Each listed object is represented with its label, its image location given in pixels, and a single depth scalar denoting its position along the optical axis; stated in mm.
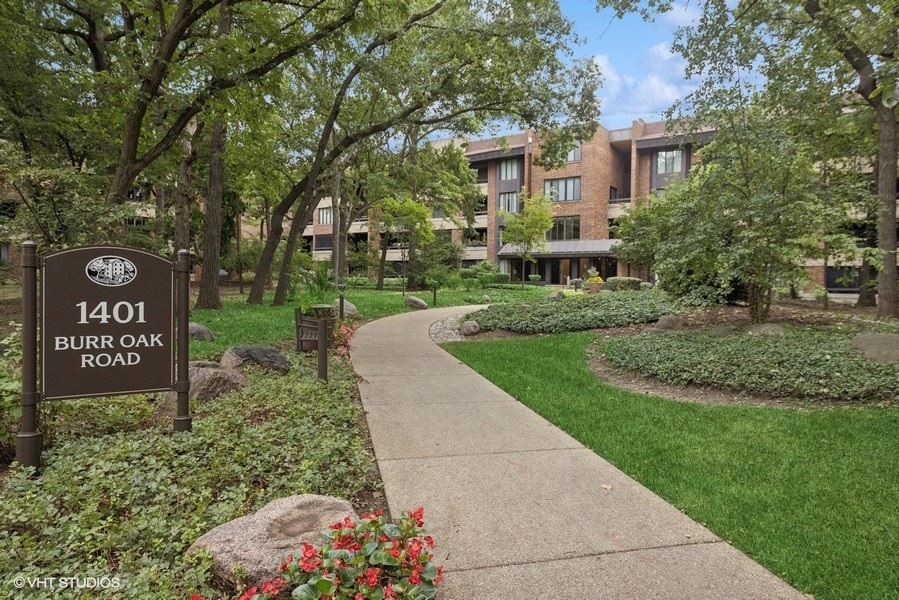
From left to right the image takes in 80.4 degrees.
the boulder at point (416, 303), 19517
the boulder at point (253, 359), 7419
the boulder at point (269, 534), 2494
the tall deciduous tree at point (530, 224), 34812
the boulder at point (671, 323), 11734
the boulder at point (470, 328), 12797
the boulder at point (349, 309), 15019
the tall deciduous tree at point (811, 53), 9511
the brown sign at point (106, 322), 3973
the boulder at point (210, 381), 5801
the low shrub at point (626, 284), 27750
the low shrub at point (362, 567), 2170
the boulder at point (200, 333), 9805
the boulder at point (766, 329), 9672
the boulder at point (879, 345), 7262
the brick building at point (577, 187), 41062
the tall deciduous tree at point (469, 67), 13773
